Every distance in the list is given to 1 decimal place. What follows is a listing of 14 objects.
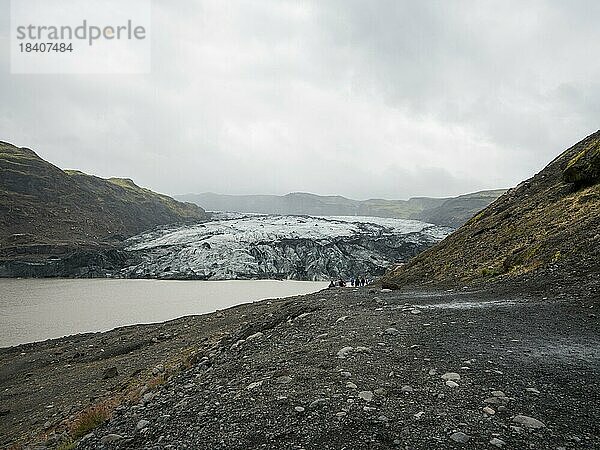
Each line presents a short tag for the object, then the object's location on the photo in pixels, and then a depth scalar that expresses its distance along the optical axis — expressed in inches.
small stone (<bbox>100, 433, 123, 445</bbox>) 187.5
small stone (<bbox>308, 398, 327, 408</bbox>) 187.3
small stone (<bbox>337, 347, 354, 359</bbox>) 252.7
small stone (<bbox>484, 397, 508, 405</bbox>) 176.7
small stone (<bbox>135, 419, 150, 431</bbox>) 195.1
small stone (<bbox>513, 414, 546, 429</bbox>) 158.7
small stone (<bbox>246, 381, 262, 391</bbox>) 221.7
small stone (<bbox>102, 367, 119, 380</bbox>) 466.5
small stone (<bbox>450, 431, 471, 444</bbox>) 151.1
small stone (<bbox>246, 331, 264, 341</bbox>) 383.1
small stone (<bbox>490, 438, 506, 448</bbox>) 147.5
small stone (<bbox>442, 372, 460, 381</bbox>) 203.2
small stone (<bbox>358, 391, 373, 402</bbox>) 188.7
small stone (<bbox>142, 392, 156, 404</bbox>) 238.5
